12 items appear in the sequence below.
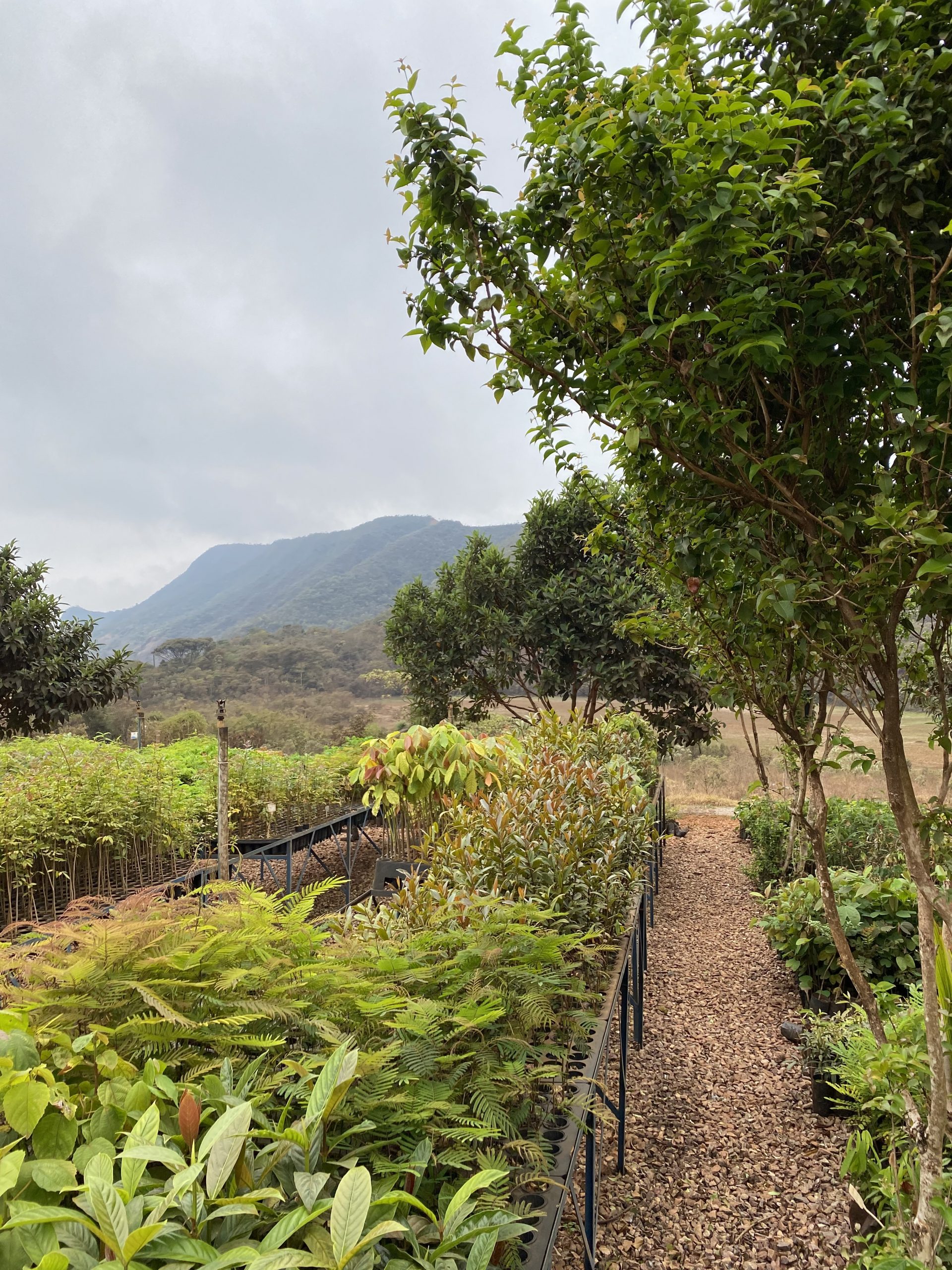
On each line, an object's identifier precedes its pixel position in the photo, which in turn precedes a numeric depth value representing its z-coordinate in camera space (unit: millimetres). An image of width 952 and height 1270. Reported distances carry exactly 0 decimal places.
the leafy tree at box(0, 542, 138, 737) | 8664
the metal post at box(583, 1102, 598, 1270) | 1735
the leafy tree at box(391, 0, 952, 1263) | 1438
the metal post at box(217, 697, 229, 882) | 3318
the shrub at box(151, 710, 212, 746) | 16406
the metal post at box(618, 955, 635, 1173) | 2725
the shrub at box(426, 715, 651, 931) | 2695
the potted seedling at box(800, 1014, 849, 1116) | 3234
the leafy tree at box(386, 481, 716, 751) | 8750
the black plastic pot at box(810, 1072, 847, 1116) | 3230
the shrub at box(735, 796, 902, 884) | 5805
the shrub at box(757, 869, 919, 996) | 3695
